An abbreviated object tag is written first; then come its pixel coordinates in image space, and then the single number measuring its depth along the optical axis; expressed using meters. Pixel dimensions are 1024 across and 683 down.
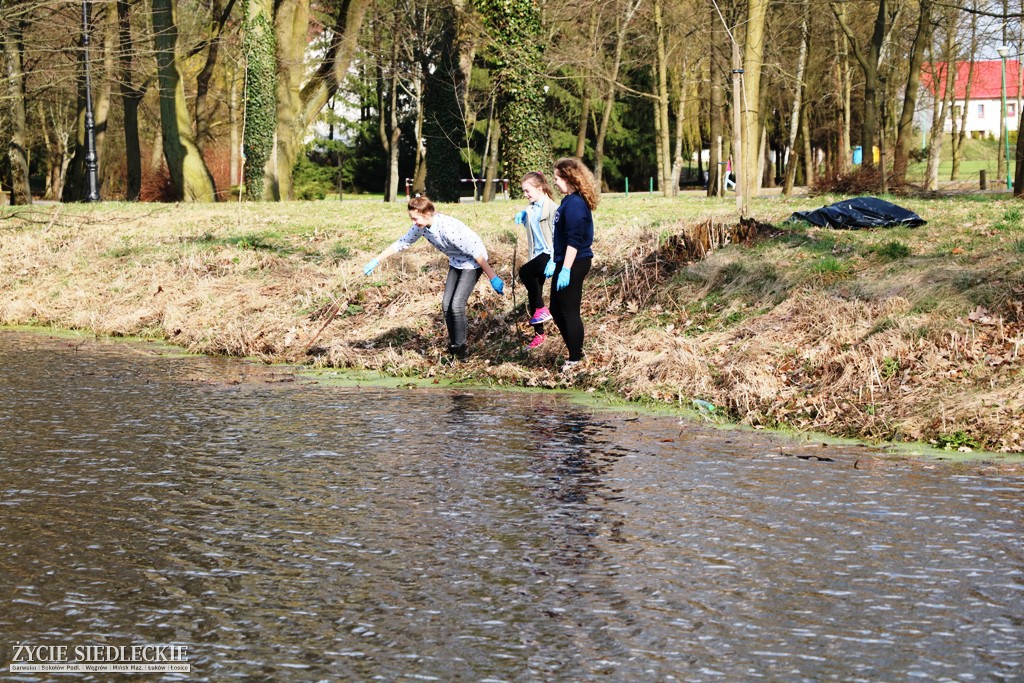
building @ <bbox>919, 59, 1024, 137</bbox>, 123.50
